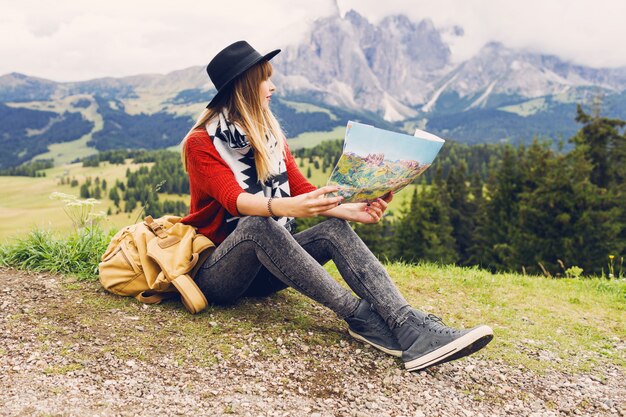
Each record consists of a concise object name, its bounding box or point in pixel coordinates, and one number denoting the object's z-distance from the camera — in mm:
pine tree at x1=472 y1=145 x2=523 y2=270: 46062
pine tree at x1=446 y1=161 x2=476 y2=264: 58094
